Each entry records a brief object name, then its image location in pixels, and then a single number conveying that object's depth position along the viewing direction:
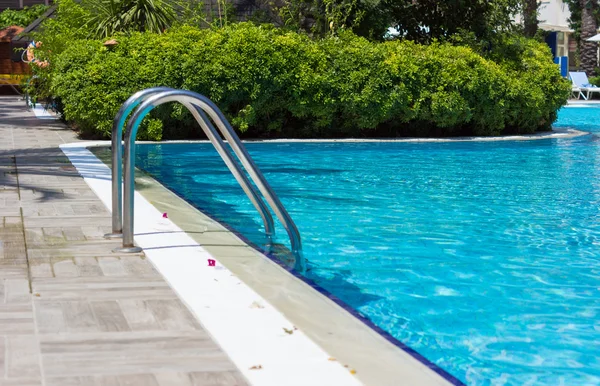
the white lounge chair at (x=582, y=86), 33.81
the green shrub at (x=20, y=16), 35.03
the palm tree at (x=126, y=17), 18.62
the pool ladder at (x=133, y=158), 5.72
